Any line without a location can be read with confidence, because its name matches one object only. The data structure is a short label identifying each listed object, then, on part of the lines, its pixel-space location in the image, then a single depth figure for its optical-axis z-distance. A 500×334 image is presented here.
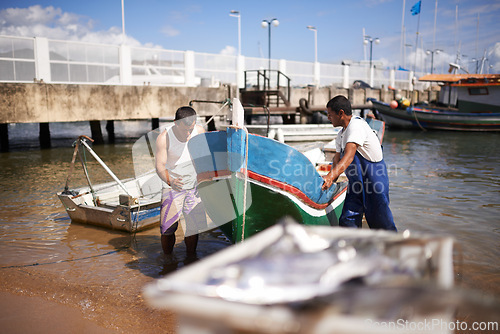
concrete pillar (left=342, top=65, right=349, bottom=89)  29.03
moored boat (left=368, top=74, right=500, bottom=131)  22.64
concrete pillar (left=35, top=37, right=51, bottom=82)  13.56
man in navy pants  4.00
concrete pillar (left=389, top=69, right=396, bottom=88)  34.69
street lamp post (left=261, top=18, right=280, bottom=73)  25.30
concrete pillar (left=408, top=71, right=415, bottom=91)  35.80
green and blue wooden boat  4.35
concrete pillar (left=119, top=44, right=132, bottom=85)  15.46
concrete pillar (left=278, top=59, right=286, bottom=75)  23.14
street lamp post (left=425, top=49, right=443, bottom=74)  47.63
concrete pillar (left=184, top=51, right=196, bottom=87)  17.56
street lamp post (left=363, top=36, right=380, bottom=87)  39.61
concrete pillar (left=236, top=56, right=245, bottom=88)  20.09
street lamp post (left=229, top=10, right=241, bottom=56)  23.34
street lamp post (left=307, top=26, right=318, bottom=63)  31.89
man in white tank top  4.41
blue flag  36.88
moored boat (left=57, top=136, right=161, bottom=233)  5.98
